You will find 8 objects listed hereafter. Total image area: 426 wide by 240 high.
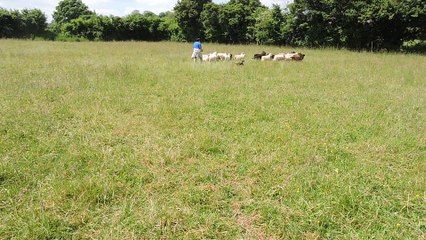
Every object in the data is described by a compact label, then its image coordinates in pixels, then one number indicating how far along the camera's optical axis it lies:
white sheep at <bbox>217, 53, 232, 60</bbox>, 14.67
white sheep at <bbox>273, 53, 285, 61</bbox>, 14.18
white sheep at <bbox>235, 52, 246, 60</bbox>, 14.75
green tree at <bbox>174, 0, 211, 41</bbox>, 31.16
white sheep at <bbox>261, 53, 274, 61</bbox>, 14.45
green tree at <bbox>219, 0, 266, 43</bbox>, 27.57
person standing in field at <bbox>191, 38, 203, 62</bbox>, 13.95
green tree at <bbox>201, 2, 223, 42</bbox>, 28.81
